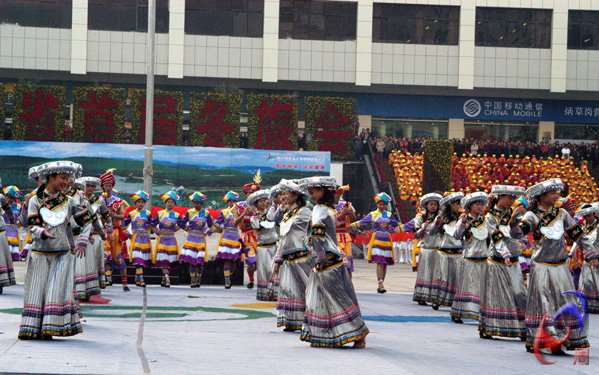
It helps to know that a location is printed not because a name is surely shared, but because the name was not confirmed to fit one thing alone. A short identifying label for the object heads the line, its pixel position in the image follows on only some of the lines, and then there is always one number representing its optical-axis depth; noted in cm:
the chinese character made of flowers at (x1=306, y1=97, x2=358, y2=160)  3438
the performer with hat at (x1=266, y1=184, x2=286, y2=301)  1399
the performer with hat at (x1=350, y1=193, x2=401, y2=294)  1803
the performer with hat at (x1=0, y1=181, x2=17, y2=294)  1492
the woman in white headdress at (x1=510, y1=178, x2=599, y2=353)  980
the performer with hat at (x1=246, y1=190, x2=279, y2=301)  1600
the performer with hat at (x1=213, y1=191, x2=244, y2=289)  1828
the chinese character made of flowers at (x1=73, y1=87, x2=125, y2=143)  3400
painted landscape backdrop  3012
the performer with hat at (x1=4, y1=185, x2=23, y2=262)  1941
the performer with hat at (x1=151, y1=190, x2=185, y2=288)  1808
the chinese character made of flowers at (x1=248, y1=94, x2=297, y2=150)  3419
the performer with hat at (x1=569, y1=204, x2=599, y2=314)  1527
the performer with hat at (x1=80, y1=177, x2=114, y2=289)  1451
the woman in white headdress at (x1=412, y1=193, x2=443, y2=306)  1543
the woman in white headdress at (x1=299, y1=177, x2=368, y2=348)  975
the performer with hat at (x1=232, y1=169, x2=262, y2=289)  1823
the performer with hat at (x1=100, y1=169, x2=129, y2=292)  1672
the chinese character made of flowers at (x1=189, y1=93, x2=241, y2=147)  3397
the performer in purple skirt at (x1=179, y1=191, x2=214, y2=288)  1827
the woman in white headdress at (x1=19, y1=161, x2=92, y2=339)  968
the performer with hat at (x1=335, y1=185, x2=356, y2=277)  1739
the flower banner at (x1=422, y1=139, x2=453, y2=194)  2994
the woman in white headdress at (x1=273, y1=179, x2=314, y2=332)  1145
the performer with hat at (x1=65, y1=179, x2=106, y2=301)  1405
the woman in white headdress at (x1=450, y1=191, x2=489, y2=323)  1243
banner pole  2517
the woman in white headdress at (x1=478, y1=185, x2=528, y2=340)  1089
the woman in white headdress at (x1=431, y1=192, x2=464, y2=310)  1449
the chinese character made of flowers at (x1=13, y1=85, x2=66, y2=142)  3353
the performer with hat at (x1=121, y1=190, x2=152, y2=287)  1792
